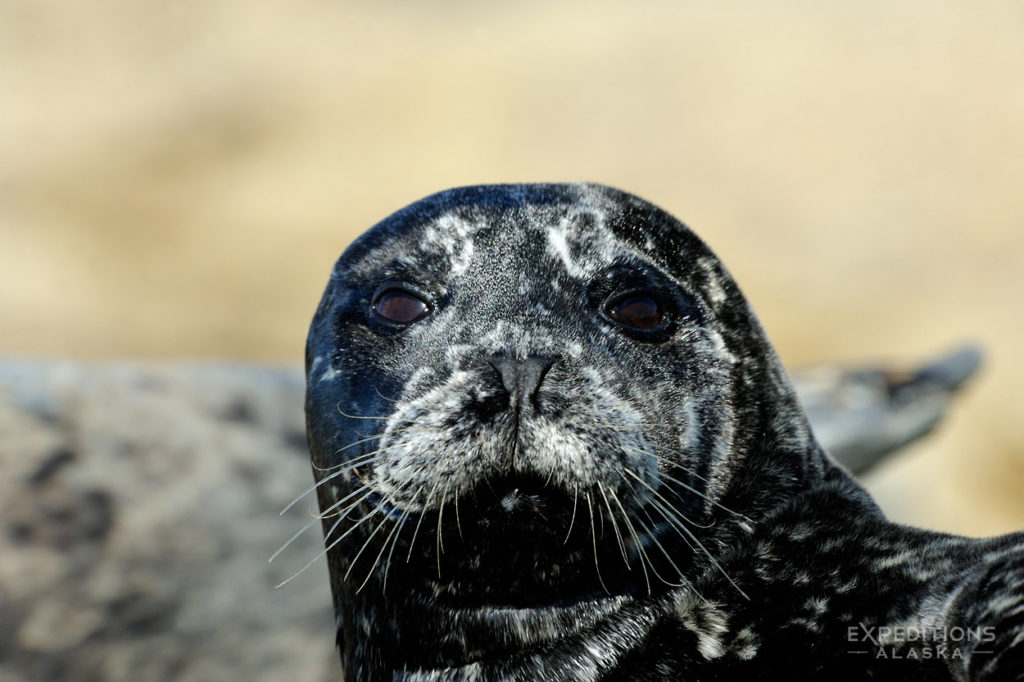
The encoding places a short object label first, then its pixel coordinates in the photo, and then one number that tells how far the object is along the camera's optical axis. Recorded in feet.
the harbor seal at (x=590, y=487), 17.79
